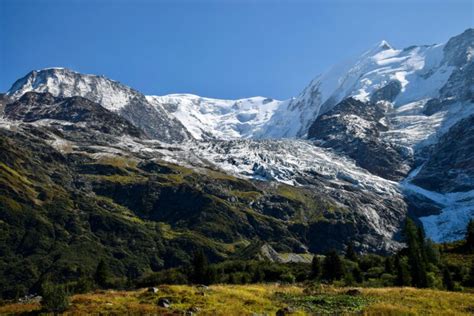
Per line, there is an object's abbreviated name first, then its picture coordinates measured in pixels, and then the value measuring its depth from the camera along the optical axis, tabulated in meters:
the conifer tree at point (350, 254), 165.27
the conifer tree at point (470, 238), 135.15
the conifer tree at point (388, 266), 115.47
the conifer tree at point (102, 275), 155.31
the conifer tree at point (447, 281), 84.32
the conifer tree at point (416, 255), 86.69
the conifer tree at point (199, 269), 119.01
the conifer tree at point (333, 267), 117.88
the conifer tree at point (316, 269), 127.67
